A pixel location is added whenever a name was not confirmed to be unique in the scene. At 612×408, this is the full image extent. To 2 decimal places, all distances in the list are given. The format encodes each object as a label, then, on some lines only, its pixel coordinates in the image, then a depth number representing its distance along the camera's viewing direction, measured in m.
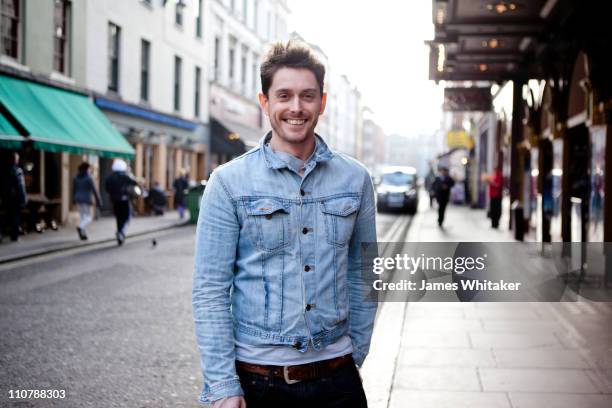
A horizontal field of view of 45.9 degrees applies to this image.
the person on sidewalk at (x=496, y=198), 19.88
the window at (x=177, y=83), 28.84
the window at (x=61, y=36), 18.86
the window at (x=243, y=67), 39.69
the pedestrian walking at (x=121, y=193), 15.16
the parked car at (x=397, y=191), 29.53
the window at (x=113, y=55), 22.31
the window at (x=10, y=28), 16.41
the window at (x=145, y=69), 25.21
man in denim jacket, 2.28
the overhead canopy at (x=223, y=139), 33.25
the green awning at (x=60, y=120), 16.11
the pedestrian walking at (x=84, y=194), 15.17
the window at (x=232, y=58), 37.38
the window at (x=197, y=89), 31.47
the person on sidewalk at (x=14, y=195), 14.42
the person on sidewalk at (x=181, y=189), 23.81
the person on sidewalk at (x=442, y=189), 21.17
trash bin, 21.56
